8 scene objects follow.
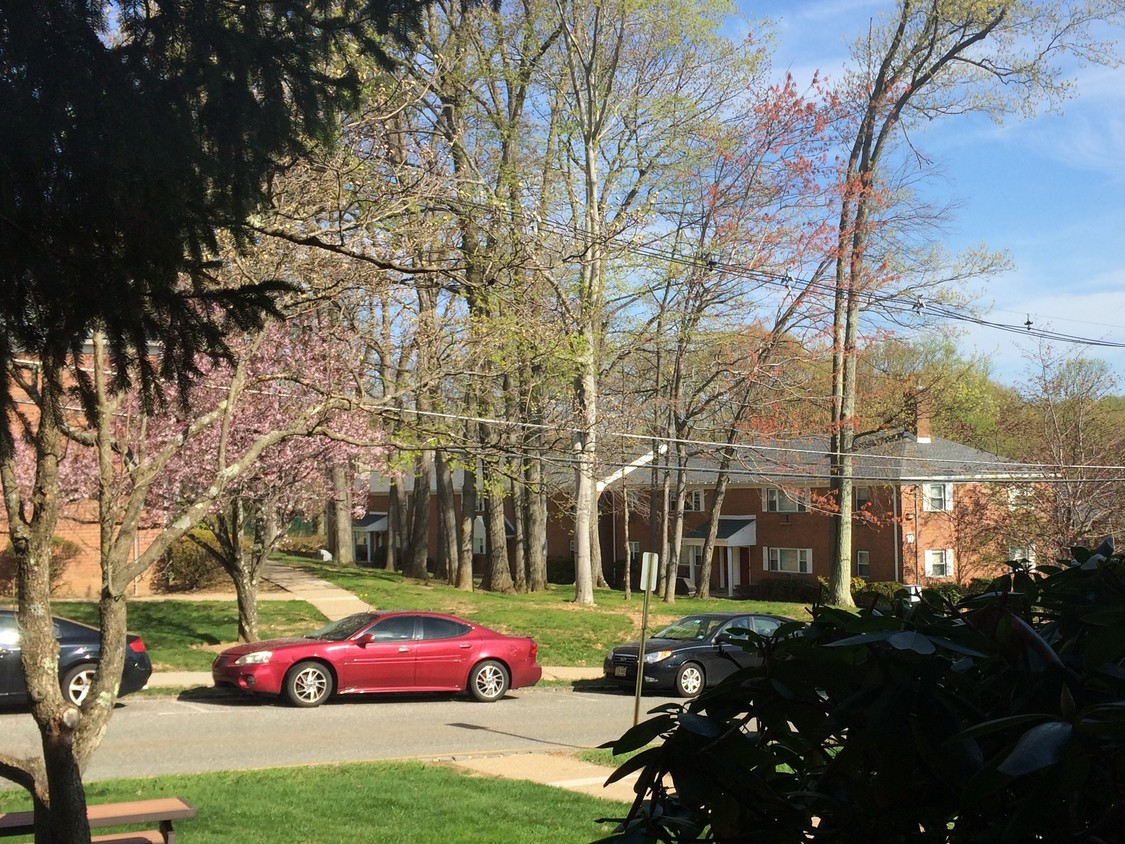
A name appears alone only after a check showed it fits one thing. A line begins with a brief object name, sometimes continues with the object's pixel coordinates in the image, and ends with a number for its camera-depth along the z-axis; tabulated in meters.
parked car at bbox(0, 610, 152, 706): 16.19
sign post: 15.14
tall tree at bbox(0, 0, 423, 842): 4.86
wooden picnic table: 7.59
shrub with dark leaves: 1.63
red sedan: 17.58
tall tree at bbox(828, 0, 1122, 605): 33.09
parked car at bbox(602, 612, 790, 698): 20.25
